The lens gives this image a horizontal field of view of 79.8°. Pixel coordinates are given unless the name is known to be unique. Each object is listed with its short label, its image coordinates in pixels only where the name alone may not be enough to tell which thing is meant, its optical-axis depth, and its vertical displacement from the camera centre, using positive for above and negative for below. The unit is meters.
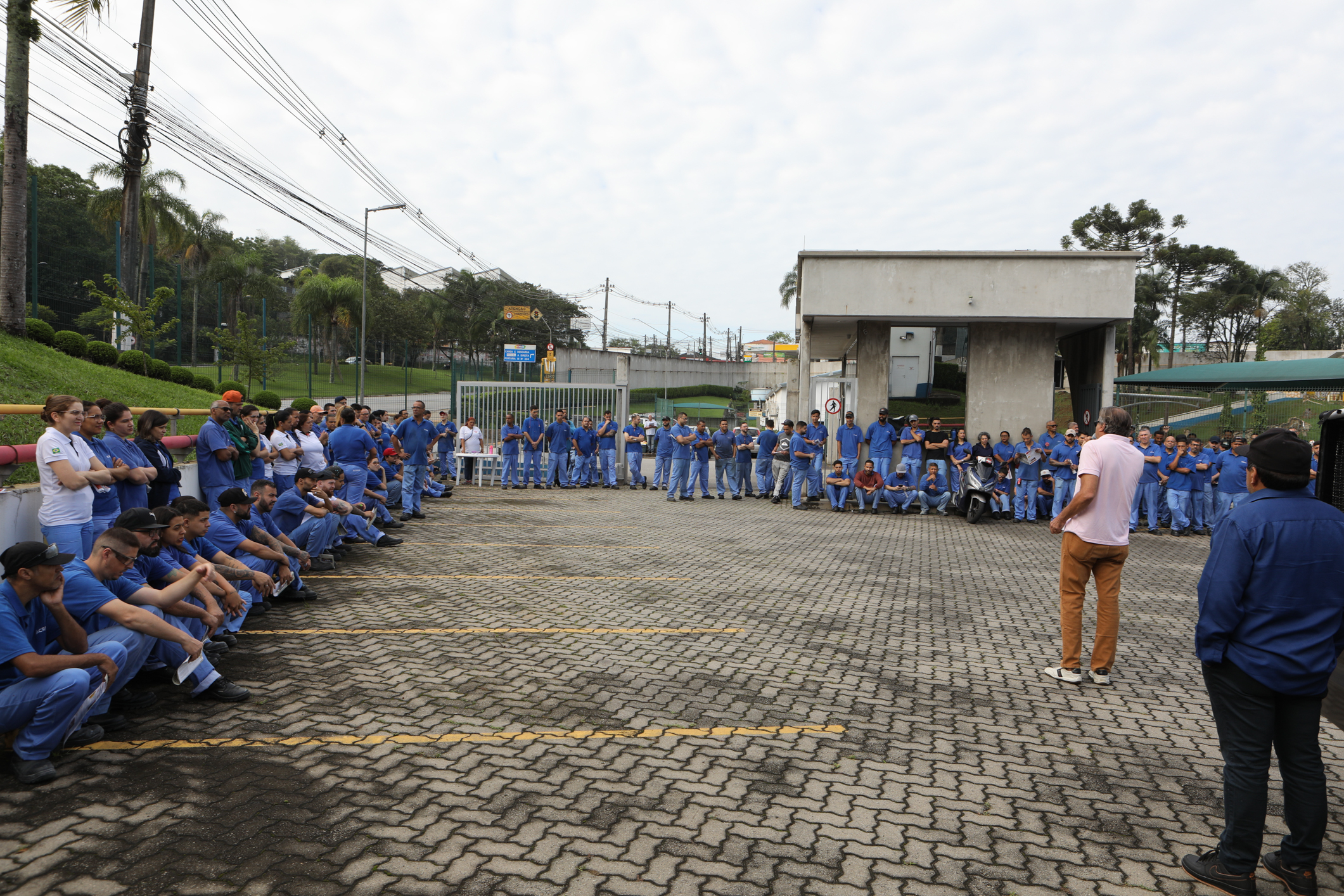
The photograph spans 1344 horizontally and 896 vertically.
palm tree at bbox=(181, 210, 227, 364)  39.41 +8.75
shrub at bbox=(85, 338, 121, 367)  17.05 +0.96
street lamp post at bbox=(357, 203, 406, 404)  30.03 +3.79
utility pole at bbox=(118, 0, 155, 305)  16.62 +5.23
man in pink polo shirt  5.84 -0.75
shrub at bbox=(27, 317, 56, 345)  16.27 +1.30
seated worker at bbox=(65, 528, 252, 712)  4.54 -1.22
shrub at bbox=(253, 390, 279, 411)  22.78 +0.11
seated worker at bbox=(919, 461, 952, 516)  16.16 -1.24
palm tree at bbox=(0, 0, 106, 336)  15.27 +3.98
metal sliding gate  19.09 +0.28
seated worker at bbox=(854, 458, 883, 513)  16.36 -1.22
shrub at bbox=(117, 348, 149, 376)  17.50 +0.81
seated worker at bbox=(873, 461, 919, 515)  16.22 -1.28
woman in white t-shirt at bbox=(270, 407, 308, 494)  10.08 -0.70
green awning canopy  12.23 +1.26
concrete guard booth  16.78 +2.50
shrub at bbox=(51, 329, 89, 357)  16.70 +1.12
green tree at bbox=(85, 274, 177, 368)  17.83 +2.03
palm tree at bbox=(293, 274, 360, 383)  45.56 +6.00
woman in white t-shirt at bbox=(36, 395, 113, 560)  6.15 -0.64
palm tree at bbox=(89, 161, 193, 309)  29.38 +7.26
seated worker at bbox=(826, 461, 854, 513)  16.56 -1.30
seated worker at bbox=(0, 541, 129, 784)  3.97 -1.37
